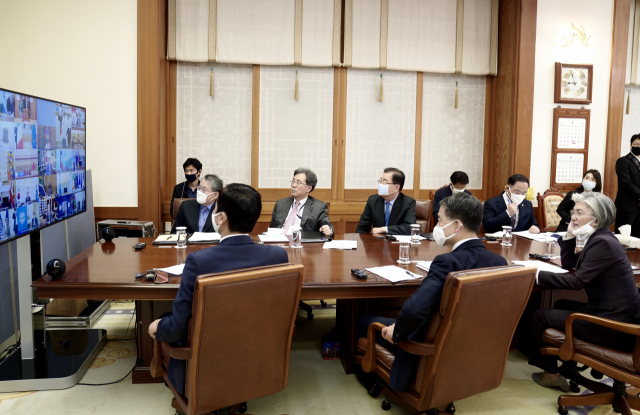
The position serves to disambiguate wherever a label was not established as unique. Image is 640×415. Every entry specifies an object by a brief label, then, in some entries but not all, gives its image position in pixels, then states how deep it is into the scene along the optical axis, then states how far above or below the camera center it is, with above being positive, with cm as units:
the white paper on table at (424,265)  291 -59
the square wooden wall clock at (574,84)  596 +103
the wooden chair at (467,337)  202 -75
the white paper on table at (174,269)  269 -60
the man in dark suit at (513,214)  448 -39
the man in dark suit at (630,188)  565 -21
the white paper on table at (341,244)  347 -57
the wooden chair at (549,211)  549 -48
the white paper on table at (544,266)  294 -60
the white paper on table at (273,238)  362 -55
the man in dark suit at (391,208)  418 -38
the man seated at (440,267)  210 -44
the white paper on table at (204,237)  352 -55
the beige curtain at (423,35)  582 +158
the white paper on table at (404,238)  317 -50
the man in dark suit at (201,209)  394 -38
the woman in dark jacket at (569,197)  484 -29
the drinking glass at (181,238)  328 -51
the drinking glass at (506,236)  361 -51
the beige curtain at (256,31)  553 +150
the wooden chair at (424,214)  459 -45
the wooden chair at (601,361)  237 -97
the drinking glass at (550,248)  339 -58
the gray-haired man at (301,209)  415 -39
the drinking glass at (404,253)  304 -54
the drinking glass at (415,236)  358 -52
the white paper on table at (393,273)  267 -60
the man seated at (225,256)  201 -40
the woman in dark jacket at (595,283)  255 -61
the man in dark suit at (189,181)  514 -20
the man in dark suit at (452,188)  543 -24
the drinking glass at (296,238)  339 -51
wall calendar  604 +27
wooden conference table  251 -61
